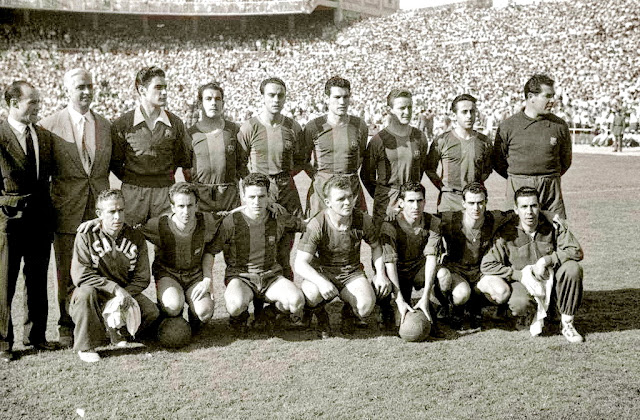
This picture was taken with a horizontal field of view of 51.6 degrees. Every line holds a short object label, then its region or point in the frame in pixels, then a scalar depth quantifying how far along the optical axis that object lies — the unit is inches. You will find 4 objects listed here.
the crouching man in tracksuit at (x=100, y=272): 188.4
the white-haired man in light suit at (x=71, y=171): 202.5
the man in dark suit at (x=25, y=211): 187.0
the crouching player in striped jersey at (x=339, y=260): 208.4
